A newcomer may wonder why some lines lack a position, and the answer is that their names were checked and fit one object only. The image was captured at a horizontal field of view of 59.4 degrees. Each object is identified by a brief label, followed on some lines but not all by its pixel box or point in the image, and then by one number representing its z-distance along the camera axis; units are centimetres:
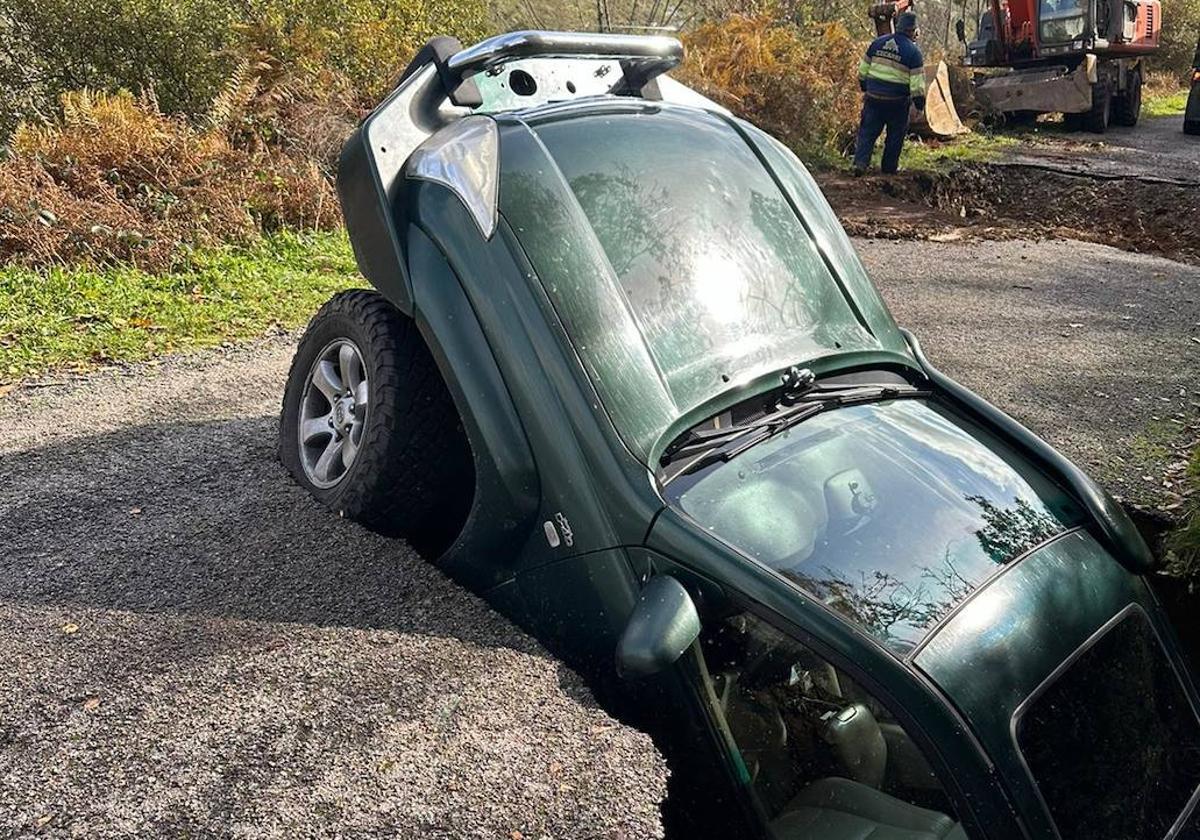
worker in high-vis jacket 1167
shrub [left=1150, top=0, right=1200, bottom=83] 2697
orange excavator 1653
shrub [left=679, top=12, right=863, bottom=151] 1339
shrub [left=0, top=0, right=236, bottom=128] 916
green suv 214
